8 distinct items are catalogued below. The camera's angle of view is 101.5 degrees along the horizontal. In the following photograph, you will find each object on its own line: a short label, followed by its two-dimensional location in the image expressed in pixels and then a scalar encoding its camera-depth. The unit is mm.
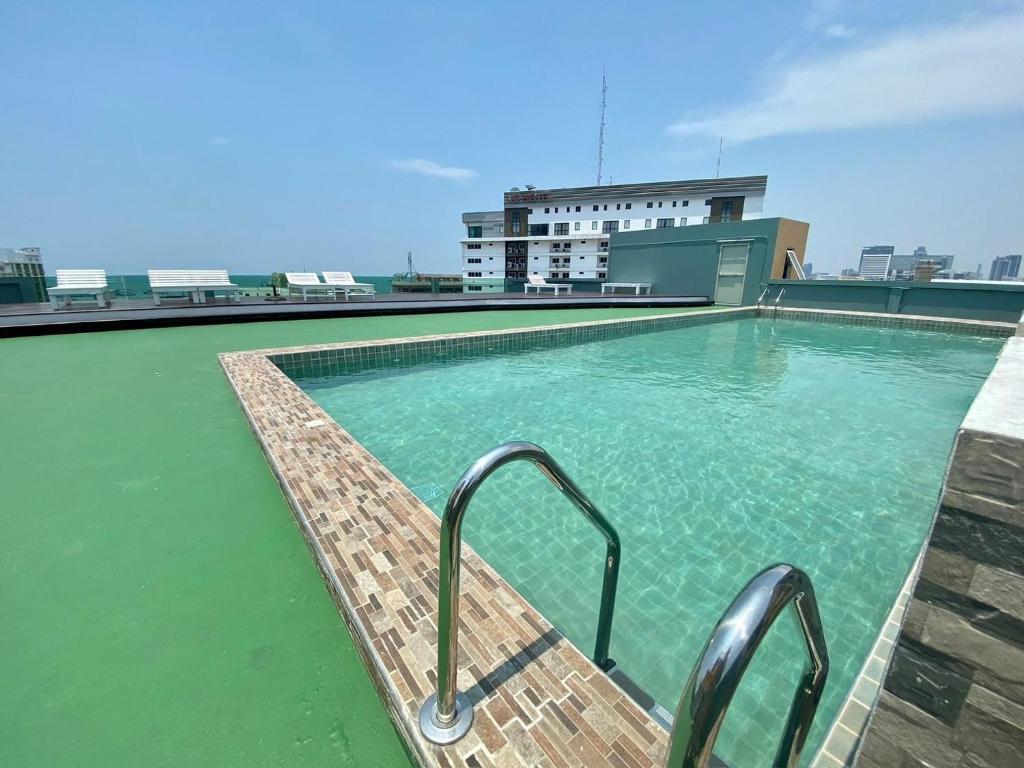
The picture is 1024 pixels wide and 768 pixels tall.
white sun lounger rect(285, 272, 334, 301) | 12867
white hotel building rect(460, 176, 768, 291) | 32375
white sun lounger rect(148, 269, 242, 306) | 10852
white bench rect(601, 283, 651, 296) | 20789
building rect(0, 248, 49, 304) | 12797
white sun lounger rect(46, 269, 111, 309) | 10094
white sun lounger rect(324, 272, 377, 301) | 13229
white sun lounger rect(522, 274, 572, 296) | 21891
